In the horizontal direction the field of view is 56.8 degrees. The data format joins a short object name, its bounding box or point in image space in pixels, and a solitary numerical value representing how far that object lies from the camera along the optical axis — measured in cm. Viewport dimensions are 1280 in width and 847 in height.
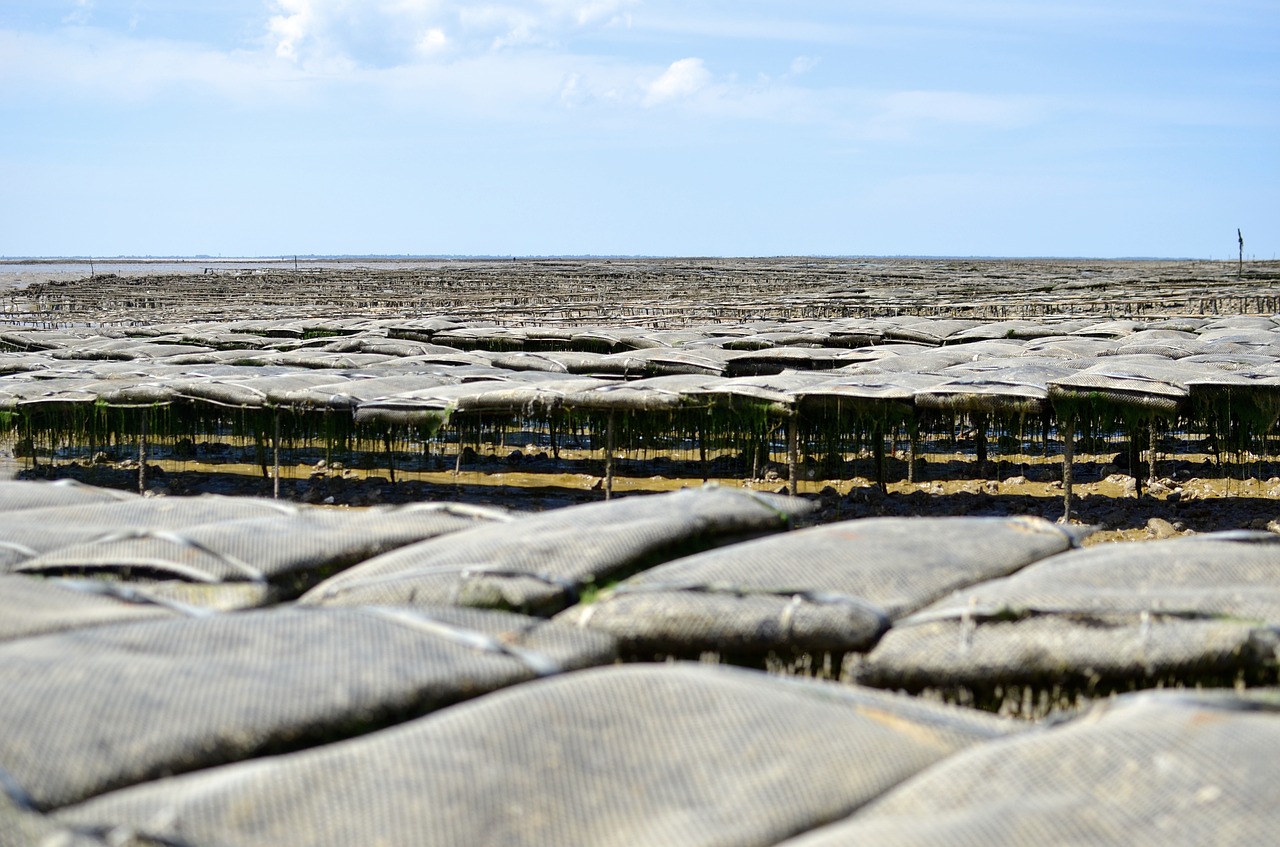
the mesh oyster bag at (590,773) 342
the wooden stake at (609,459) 1383
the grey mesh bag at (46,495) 762
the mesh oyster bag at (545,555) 569
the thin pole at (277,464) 1391
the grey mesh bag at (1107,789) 331
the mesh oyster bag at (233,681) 372
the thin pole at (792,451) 1336
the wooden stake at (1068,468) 1239
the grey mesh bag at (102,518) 646
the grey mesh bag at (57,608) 491
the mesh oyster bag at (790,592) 549
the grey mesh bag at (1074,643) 516
